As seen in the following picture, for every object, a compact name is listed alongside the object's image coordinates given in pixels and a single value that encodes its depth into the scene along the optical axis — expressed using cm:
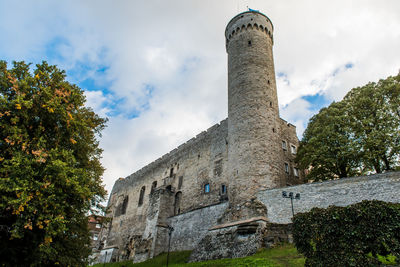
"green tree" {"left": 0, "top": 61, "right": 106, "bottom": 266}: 1013
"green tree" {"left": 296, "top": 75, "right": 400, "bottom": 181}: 1827
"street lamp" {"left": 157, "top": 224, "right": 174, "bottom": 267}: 2582
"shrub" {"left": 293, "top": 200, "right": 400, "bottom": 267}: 923
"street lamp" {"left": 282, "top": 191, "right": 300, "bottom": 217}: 1680
